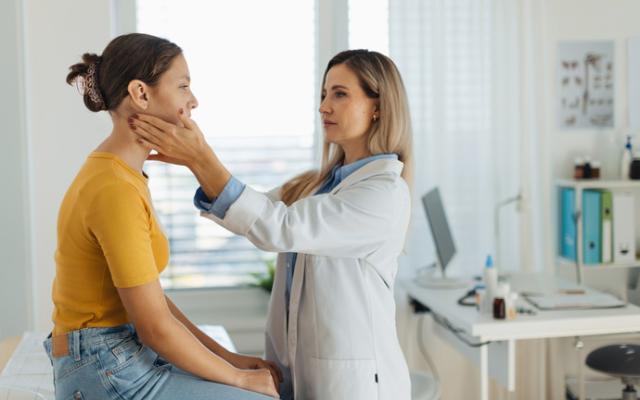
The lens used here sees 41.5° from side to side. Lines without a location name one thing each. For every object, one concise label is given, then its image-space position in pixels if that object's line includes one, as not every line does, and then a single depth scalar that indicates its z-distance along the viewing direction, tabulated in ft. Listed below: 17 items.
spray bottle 12.42
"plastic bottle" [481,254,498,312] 9.91
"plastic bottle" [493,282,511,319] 9.69
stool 10.11
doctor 5.48
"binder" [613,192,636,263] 12.11
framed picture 12.69
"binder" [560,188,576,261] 12.34
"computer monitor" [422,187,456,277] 10.73
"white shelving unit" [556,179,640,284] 12.14
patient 4.88
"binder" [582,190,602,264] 12.17
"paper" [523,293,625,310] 10.18
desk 9.59
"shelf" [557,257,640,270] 12.25
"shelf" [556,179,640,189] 12.14
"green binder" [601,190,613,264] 12.07
